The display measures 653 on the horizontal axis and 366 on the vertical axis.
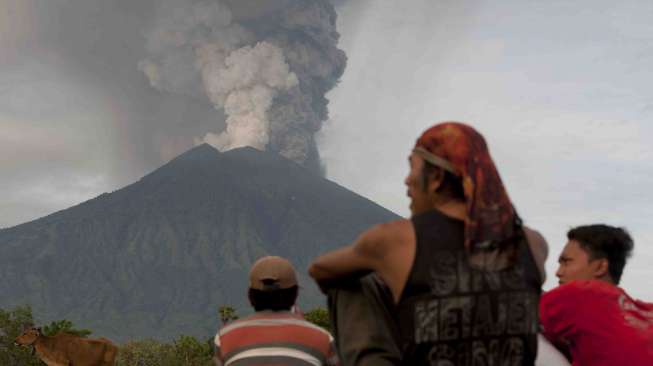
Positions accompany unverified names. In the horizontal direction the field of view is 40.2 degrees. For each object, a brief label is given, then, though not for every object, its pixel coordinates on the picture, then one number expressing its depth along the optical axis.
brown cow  16.61
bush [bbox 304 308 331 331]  44.30
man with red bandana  3.08
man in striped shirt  4.54
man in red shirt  4.20
